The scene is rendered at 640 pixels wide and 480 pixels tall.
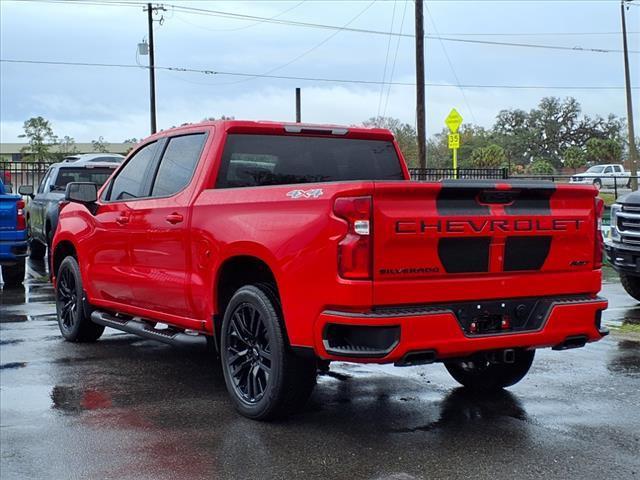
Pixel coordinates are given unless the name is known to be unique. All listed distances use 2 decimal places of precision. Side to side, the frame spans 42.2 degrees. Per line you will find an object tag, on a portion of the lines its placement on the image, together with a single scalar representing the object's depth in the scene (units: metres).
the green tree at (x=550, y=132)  77.06
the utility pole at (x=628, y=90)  38.38
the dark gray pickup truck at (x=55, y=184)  14.77
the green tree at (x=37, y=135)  54.56
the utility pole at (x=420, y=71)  23.89
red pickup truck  4.61
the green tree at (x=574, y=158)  69.19
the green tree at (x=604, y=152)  68.12
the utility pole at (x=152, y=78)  39.78
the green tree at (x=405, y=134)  53.97
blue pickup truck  12.30
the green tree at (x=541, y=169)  53.21
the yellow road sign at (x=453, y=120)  20.64
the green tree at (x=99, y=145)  73.26
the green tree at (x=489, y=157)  55.31
